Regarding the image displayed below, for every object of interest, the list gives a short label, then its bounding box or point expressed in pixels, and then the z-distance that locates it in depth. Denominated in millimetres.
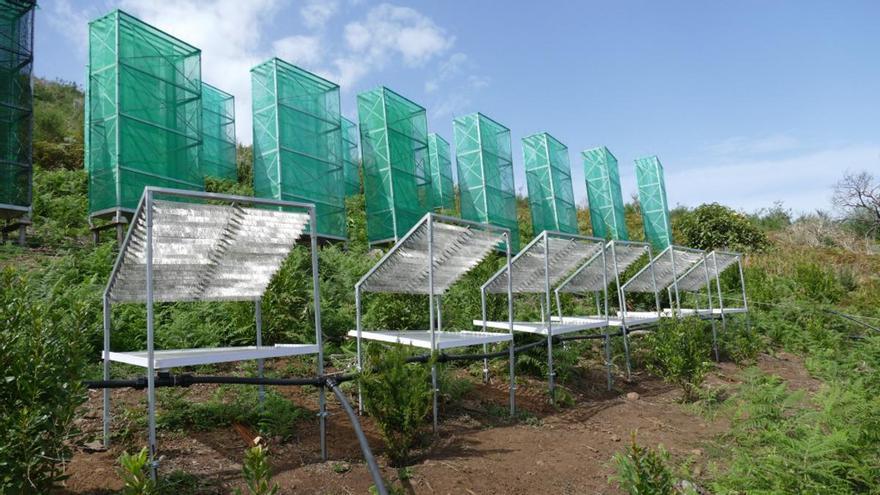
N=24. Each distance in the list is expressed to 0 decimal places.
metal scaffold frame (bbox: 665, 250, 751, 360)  11031
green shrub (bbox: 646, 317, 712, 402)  6953
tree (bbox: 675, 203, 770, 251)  23547
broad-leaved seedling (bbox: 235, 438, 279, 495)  2141
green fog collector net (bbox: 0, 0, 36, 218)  10422
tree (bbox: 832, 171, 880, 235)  29703
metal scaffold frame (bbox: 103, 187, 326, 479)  3338
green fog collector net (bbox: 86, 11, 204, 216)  11250
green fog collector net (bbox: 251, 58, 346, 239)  14258
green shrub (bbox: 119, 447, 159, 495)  2121
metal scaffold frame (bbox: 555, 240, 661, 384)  8008
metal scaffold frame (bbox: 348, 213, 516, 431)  4938
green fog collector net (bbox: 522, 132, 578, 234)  22578
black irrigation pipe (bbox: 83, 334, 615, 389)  3477
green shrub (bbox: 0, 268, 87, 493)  2643
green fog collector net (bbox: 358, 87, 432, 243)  16422
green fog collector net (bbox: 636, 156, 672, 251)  27094
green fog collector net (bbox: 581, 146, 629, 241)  25406
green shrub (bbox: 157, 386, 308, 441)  4340
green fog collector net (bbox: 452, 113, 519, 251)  20141
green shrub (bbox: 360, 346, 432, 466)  3965
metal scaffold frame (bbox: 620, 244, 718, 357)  9818
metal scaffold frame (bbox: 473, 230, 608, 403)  6312
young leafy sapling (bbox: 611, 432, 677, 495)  2533
